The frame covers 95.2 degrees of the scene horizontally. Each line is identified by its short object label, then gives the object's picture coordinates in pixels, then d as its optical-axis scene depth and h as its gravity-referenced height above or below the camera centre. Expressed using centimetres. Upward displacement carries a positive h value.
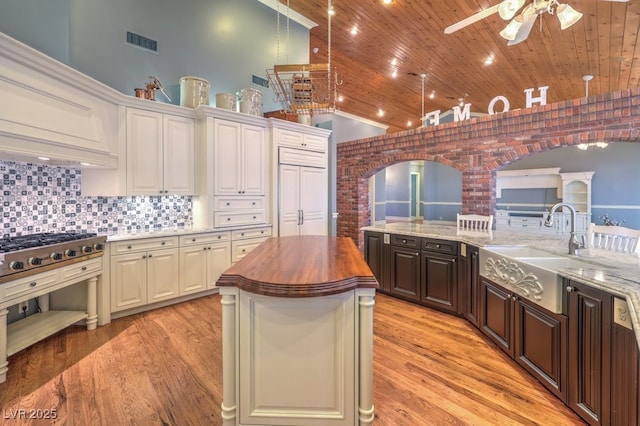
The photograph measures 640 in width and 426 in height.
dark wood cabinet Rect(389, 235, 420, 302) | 354 -73
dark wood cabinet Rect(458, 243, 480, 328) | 286 -75
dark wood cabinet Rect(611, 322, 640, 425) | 135 -81
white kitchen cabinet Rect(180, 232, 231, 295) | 352 -62
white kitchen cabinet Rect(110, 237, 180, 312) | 303 -68
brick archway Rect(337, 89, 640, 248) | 300 +91
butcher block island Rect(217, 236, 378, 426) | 150 -75
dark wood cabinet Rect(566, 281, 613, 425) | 152 -79
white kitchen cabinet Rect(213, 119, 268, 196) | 384 +71
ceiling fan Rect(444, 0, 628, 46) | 243 +170
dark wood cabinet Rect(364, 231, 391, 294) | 387 -64
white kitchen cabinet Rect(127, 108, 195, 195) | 326 +67
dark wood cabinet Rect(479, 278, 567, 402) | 184 -92
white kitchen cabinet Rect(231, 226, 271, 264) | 401 -42
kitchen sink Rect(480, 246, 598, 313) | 188 -46
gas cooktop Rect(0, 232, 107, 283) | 204 -32
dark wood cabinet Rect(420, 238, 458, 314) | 320 -75
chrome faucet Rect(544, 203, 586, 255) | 223 -24
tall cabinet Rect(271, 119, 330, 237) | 445 +49
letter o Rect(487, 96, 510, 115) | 386 +138
